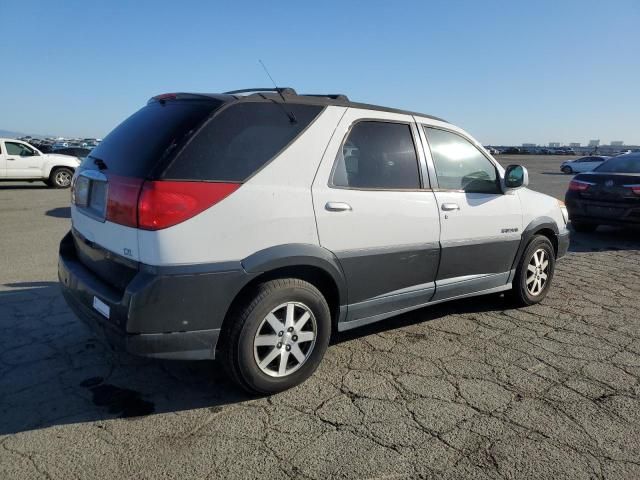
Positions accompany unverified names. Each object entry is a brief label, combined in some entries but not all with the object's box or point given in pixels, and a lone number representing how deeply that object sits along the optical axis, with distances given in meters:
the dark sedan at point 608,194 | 8.27
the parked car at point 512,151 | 79.12
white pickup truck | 15.81
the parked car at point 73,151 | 21.04
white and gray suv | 2.70
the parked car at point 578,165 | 35.47
